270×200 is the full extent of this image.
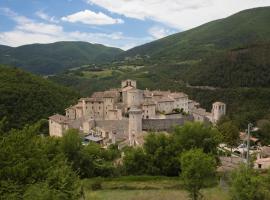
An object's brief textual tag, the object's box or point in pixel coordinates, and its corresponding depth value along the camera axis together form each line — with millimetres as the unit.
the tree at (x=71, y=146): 30703
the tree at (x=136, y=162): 30967
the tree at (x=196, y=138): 32062
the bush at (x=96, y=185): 25844
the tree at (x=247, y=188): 17047
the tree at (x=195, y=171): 20531
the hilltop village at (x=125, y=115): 51812
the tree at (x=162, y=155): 30250
